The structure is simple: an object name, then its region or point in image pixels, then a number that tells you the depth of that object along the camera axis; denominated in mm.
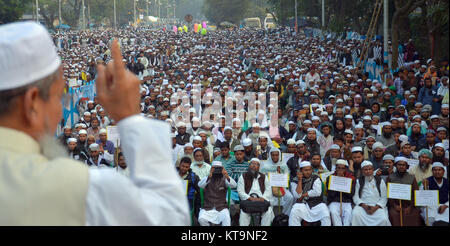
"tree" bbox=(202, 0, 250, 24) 70938
